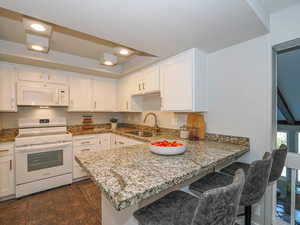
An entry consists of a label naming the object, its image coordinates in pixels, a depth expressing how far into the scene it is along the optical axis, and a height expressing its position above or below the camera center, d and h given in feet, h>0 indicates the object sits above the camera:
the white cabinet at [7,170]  6.69 -2.87
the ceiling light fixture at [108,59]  7.89 +3.10
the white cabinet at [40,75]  7.96 +2.30
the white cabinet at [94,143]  8.63 -2.03
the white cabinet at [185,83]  6.10 +1.40
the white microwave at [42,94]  7.88 +1.10
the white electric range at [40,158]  7.04 -2.49
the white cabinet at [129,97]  9.68 +1.17
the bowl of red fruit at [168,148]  4.31 -1.12
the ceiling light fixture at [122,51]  6.91 +3.15
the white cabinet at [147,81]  7.84 +1.92
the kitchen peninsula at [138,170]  2.46 -1.36
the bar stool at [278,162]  3.94 -1.43
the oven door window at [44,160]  7.29 -2.62
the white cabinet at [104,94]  10.51 +1.41
